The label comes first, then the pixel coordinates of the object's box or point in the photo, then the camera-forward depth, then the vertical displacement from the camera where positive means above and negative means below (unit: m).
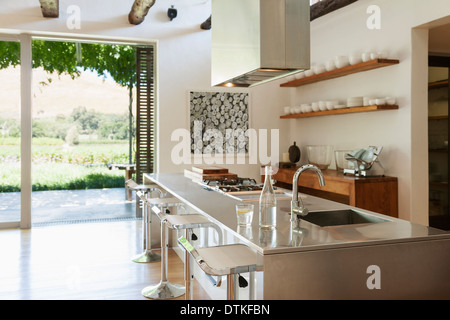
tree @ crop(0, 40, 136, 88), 5.55 +1.31
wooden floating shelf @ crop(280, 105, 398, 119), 4.19 +0.48
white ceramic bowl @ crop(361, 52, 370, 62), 4.33 +0.98
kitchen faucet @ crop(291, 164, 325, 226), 2.10 -0.24
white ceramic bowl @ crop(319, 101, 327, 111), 5.13 +0.58
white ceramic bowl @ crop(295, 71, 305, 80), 5.48 +1.01
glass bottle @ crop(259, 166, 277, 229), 2.04 -0.24
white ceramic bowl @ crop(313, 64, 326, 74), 5.10 +1.01
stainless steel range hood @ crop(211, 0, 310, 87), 2.53 +0.70
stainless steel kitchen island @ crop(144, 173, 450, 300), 1.72 -0.44
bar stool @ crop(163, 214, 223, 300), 2.51 -0.44
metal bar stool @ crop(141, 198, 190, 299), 3.21 -1.01
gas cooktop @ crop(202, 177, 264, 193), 3.26 -0.24
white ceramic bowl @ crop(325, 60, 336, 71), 4.90 +1.01
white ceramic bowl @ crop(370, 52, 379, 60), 4.27 +0.97
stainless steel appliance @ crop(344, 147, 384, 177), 4.28 -0.07
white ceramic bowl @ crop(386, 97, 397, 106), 4.23 +0.52
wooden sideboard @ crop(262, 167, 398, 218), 4.11 -0.35
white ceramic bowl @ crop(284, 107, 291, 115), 5.99 +0.62
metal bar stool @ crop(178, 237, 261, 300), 1.80 -0.46
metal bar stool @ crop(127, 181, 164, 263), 4.11 -0.72
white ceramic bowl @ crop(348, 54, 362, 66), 4.49 +1.00
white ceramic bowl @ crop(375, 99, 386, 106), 4.23 +0.51
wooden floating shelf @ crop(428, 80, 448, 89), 5.34 +0.86
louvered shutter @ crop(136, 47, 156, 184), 5.98 +0.61
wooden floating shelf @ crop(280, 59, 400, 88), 4.16 +0.91
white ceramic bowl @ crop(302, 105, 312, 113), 5.46 +0.58
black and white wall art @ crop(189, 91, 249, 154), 5.93 +0.46
